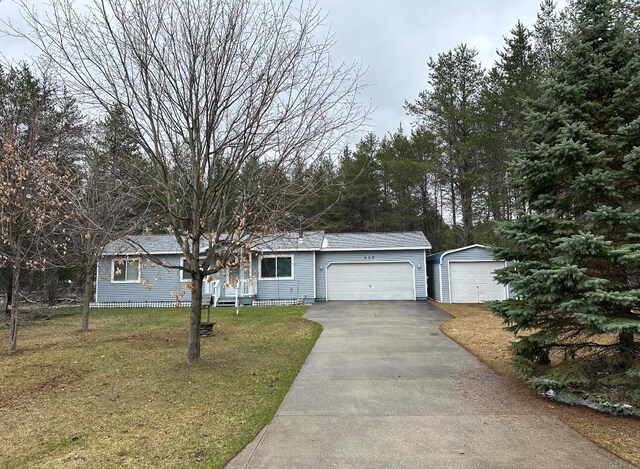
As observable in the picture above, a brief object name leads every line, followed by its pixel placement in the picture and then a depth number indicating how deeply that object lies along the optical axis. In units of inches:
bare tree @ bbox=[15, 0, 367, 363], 241.6
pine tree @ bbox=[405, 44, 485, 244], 878.4
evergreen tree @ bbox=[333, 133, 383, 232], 1115.3
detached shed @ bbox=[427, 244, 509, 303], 721.6
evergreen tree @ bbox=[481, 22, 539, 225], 696.4
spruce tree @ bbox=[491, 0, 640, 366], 187.3
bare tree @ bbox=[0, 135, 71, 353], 296.7
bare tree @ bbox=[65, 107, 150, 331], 270.5
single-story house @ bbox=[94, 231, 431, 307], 756.0
